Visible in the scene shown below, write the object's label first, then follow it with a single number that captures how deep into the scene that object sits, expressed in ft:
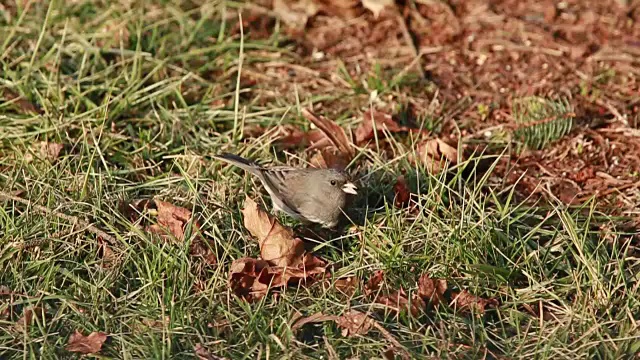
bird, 29.09
